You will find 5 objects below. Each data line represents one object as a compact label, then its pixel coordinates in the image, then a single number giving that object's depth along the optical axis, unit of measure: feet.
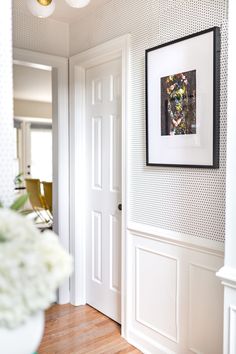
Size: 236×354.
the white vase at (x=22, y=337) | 2.21
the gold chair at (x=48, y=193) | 16.85
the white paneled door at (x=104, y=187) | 9.06
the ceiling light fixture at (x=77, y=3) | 6.48
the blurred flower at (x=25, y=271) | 2.06
